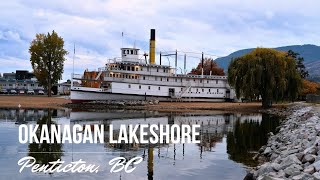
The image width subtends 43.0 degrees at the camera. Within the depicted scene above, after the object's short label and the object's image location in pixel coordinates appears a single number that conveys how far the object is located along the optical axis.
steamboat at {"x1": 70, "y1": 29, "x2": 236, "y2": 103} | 71.50
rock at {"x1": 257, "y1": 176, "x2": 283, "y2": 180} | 11.19
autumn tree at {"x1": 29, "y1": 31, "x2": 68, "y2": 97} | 86.88
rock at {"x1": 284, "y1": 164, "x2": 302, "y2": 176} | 12.13
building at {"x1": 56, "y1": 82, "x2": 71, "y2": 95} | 135.24
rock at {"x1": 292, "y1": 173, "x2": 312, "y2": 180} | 11.23
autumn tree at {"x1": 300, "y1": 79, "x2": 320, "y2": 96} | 88.62
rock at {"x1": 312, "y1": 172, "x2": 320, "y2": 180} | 10.79
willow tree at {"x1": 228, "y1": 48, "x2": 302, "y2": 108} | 57.38
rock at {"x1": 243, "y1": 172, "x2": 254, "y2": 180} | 14.21
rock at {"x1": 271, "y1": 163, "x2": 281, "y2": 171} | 13.18
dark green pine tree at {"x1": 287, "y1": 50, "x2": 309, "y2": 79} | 110.89
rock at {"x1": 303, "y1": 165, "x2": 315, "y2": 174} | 11.99
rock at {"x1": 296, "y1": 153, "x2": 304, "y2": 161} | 14.42
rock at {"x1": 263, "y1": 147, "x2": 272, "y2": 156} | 19.79
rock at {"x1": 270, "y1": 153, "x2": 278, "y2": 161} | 17.81
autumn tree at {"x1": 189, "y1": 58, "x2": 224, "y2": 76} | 104.62
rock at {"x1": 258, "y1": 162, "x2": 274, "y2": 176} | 13.15
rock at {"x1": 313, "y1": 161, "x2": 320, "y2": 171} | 11.83
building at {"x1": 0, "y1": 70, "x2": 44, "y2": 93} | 138.00
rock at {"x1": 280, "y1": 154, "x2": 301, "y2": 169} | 13.26
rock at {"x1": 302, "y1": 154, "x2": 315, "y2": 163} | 13.48
